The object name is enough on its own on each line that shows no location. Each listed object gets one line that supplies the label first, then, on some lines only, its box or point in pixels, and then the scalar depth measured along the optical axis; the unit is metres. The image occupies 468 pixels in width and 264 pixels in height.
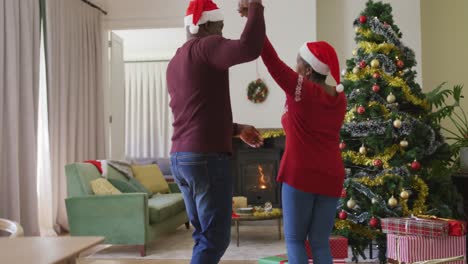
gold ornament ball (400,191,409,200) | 4.08
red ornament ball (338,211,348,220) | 4.23
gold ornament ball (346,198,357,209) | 4.18
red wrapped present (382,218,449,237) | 3.52
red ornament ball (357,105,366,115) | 4.30
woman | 2.25
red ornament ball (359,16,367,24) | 4.48
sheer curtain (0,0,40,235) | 5.09
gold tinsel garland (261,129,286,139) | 6.66
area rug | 4.77
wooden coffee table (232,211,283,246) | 5.20
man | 1.99
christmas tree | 4.20
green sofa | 4.75
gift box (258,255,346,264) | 3.50
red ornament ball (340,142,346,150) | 4.44
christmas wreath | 6.98
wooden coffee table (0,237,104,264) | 1.26
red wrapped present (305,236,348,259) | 3.75
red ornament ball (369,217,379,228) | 4.10
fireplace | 6.76
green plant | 4.84
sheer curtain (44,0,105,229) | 6.25
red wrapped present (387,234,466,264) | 3.56
